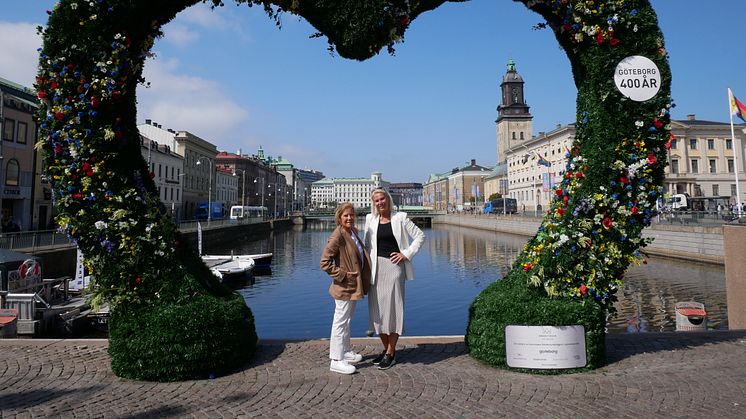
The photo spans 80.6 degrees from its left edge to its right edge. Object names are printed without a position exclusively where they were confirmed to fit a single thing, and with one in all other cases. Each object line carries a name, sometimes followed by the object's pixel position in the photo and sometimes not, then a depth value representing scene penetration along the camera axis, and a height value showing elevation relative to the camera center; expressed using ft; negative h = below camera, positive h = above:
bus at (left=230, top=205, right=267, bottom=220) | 259.60 +10.28
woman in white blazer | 18.97 -1.79
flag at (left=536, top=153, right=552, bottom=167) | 158.81 +23.83
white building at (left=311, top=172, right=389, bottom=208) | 601.25 +32.28
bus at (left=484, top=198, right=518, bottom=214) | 286.25 +13.39
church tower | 401.29 +103.81
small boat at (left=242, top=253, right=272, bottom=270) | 95.25 -7.46
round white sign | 19.40 +6.58
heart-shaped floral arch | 18.56 +2.02
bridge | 344.28 +9.56
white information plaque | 18.17 -5.03
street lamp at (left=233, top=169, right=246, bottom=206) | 338.83 +39.95
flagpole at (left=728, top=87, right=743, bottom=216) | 82.06 +23.42
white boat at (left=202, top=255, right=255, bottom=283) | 78.18 -7.38
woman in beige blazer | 18.31 -2.16
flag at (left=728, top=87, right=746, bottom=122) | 78.33 +21.66
